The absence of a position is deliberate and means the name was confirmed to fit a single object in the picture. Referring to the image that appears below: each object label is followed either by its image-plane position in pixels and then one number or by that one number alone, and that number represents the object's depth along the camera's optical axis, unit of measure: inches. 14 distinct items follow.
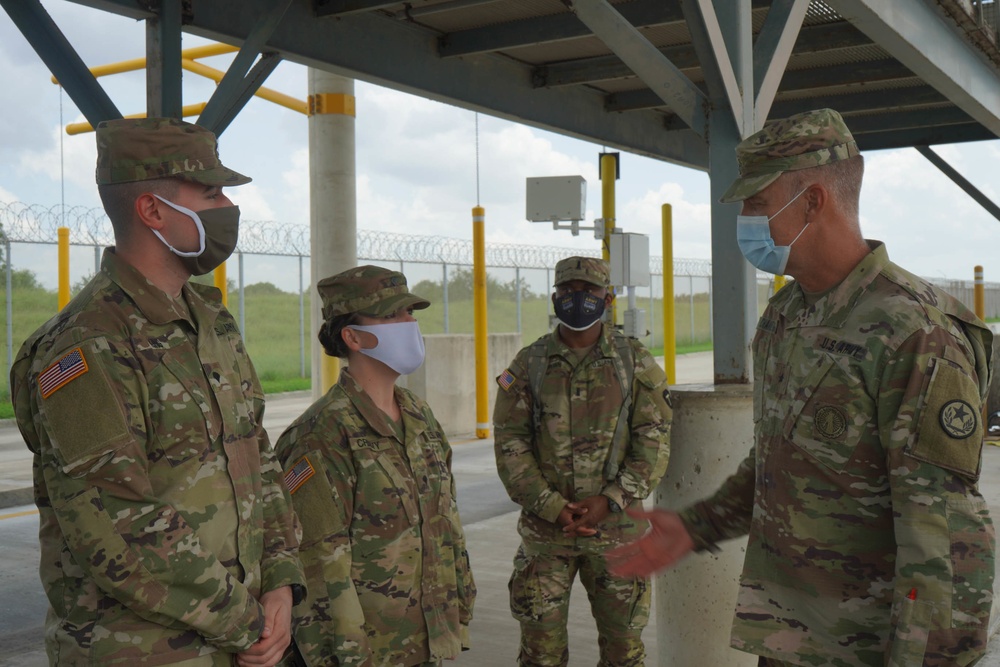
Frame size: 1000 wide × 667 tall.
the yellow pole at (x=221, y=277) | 492.4
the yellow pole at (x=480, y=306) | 482.9
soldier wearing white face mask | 108.6
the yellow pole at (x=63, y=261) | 516.1
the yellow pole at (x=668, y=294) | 495.8
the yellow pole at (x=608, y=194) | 359.9
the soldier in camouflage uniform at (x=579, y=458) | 153.1
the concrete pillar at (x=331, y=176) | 342.3
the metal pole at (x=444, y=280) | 897.5
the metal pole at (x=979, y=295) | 760.9
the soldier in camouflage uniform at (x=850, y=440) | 78.1
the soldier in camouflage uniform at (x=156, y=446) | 79.9
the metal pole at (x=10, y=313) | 652.7
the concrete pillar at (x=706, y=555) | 161.5
